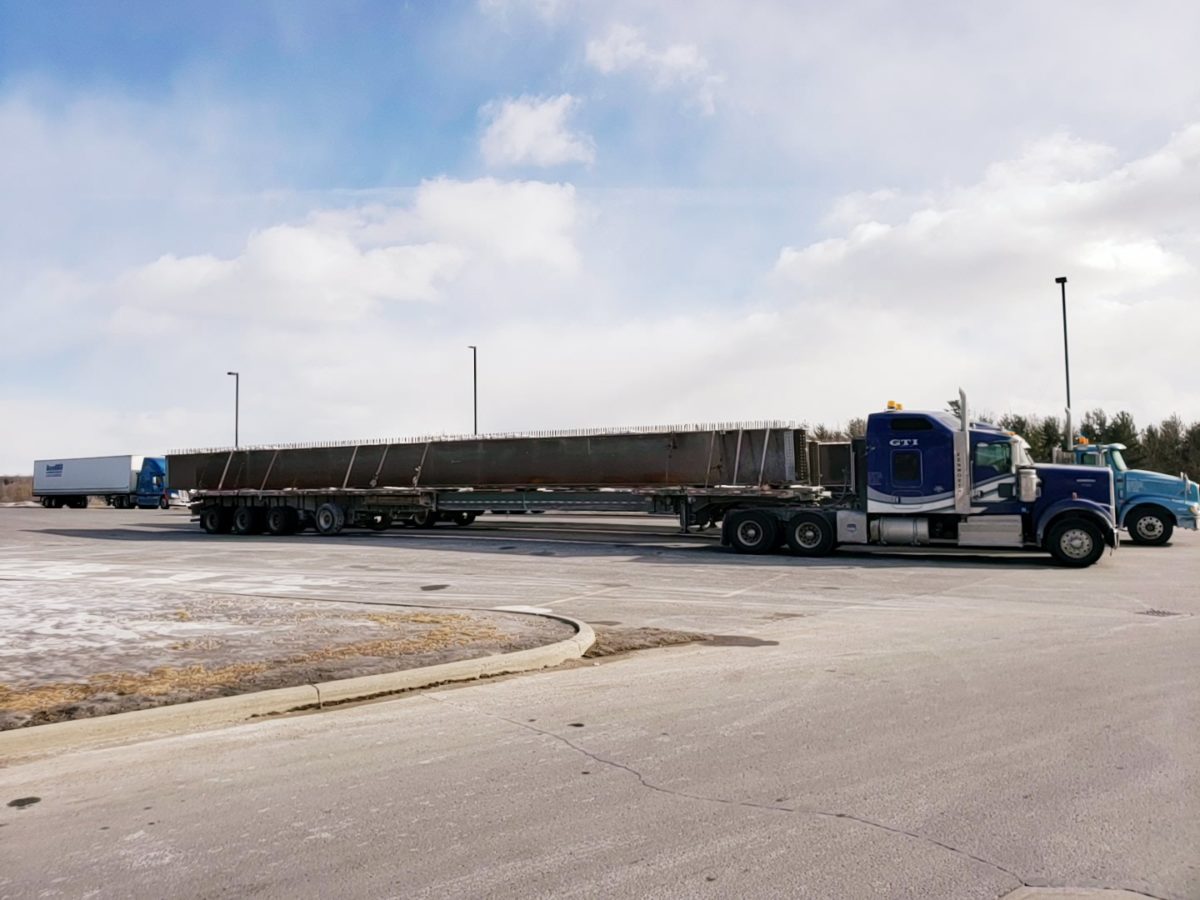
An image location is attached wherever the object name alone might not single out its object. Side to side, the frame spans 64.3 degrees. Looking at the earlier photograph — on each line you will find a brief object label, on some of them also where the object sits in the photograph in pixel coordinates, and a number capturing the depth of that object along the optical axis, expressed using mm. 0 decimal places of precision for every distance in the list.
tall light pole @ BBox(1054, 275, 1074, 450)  35719
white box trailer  60219
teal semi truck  23422
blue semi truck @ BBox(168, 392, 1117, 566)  19266
